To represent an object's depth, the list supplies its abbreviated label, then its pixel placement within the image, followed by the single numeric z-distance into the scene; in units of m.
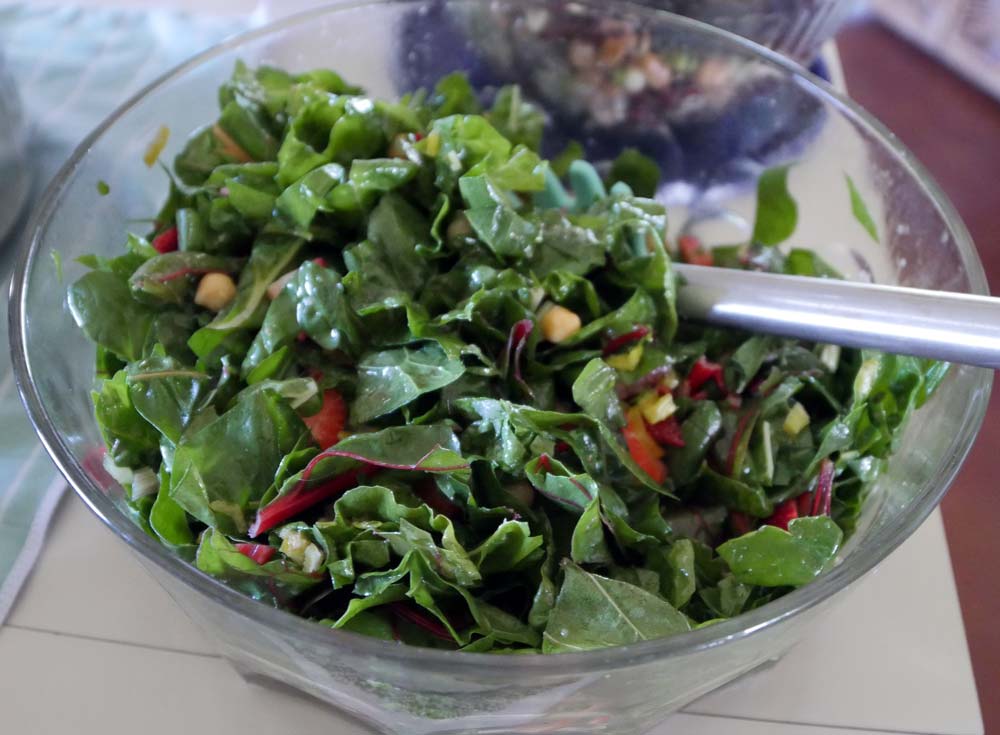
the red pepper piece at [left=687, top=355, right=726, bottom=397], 0.25
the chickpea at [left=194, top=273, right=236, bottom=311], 0.23
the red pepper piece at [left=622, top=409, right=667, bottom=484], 0.22
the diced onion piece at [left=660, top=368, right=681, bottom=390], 0.23
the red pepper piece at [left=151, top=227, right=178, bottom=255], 0.25
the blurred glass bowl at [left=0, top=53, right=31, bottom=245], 0.31
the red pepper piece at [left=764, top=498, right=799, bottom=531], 0.22
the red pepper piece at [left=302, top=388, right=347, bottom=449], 0.21
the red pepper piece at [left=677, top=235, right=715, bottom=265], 0.29
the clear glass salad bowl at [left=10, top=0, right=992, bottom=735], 0.15
